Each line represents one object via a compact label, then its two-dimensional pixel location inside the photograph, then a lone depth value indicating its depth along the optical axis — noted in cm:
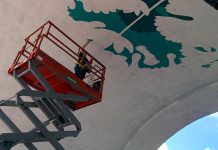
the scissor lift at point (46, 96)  730
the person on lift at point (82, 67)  986
